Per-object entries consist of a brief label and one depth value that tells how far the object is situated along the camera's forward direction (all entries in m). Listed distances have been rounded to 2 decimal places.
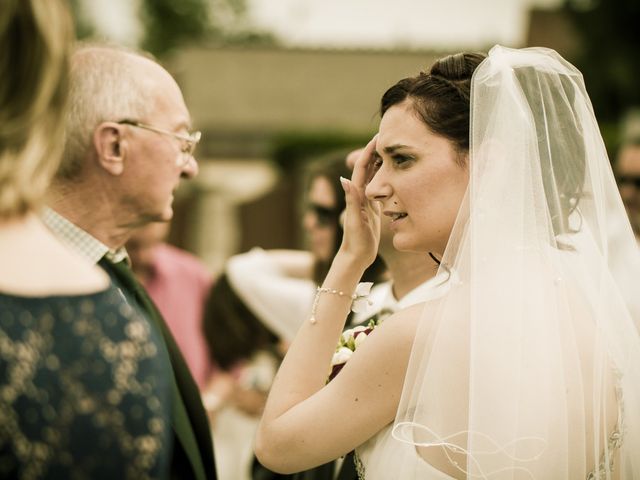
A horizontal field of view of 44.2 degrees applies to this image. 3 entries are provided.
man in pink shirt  5.32
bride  2.09
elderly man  2.51
